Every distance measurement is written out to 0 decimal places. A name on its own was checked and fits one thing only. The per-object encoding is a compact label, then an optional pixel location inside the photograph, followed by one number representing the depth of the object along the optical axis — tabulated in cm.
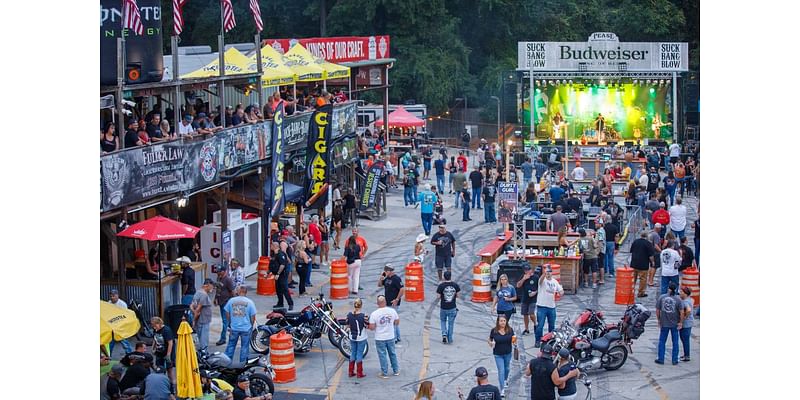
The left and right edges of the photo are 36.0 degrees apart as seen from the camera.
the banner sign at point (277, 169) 2767
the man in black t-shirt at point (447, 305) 2091
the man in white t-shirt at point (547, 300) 2095
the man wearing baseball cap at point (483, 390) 1510
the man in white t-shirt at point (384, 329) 1902
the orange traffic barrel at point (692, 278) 2414
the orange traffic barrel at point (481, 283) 2514
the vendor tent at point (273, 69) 3228
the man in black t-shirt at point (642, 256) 2492
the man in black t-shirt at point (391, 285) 2202
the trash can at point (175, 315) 2072
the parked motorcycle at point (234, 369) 1753
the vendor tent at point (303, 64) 3638
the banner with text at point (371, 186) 3550
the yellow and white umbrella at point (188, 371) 1666
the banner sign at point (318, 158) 2962
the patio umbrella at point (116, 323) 1623
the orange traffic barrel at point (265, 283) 2577
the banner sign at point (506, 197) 2491
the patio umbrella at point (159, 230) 2181
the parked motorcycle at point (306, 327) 2041
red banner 5172
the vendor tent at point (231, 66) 3170
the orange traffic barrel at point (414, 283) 2508
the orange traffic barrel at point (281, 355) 1892
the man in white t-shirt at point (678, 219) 2948
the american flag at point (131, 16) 2203
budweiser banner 5100
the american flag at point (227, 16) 2764
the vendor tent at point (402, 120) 5325
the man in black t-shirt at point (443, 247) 2648
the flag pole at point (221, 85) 2738
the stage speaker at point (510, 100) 5216
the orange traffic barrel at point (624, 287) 2462
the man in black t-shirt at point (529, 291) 2141
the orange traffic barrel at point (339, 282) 2545
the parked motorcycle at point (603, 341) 1905
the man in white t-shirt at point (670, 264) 2389
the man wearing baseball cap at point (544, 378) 1582
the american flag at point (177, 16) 2456
